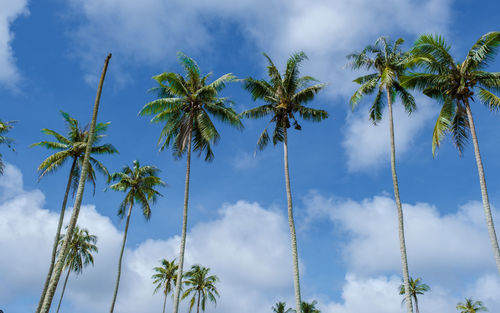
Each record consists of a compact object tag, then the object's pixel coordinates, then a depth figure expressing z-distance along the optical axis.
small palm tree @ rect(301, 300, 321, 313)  52.03
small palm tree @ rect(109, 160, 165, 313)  34.72
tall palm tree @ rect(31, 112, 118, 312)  27.85
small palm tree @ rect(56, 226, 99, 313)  42.09
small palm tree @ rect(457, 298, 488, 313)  56.59
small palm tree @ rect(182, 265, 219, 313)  48.22
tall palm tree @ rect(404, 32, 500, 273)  19.41
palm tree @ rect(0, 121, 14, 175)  23.45
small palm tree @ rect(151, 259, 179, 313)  48.91
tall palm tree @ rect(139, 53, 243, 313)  24.92
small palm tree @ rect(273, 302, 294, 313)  52.16
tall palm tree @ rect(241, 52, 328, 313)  24.97
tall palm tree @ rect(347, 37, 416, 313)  22.97
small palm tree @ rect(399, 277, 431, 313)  53.38
